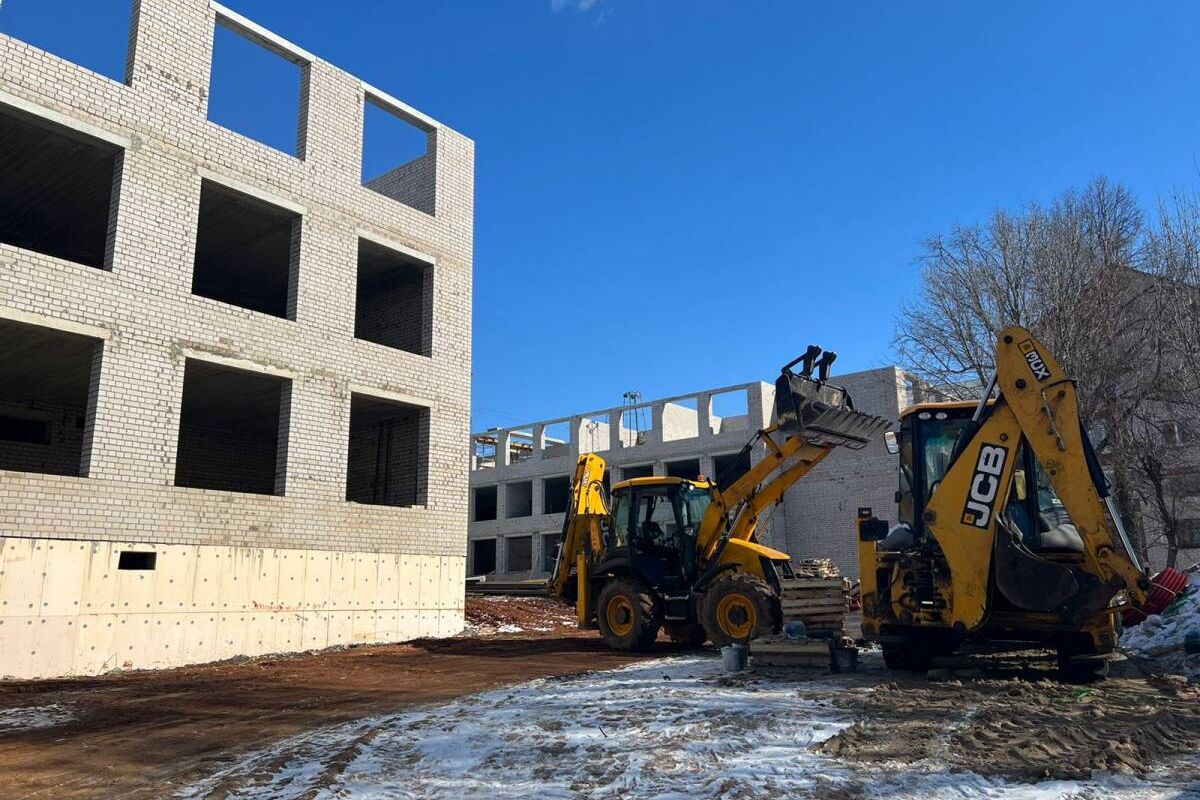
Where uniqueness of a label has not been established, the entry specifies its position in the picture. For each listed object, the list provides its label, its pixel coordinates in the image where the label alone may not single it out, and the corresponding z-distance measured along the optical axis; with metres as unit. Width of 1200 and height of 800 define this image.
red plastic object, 10.31
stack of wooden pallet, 10.95
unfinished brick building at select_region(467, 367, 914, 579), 32.41
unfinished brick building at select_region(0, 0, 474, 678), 12.95
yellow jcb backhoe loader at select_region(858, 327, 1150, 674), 7.59
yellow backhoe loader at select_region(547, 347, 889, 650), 11.96
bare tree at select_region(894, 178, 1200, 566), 18.55
